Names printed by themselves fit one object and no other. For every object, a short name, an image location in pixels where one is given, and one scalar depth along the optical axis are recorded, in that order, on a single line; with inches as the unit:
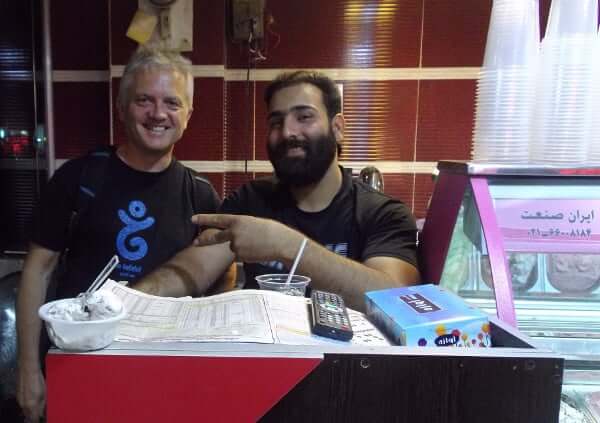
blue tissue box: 25.9
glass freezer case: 37.3
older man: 57.6
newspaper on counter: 24.4
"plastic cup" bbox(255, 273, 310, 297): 37.0
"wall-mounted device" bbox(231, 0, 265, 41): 100.9
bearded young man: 54.0
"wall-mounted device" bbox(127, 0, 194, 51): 99.3
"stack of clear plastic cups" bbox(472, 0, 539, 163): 40.3
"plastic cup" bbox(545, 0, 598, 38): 38.6
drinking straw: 37.3
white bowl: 21.7
